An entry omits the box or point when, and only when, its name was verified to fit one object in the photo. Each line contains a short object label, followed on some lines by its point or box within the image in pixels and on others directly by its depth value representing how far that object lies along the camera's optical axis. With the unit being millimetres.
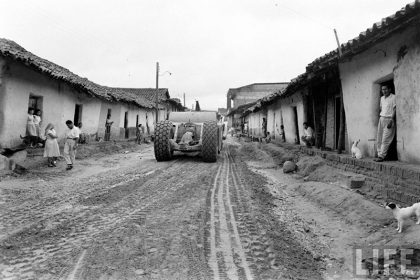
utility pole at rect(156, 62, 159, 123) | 28603
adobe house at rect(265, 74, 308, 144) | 11656
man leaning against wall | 6059
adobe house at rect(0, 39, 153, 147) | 9148
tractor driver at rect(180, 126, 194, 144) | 12235
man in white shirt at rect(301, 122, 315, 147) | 11203
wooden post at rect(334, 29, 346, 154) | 8586
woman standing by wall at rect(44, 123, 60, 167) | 9974
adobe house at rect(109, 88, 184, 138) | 25767
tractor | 11602
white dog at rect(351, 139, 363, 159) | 7076
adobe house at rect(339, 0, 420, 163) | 5266
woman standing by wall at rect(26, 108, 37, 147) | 10383
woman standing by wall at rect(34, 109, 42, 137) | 10664
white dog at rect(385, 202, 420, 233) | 3979
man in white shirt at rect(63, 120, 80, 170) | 10016
